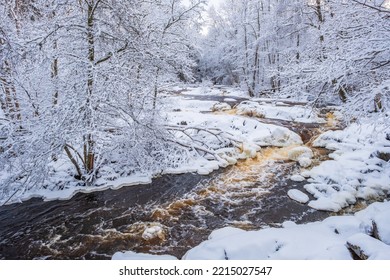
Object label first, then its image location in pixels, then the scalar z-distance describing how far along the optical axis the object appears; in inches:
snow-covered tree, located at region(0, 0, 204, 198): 176.7
